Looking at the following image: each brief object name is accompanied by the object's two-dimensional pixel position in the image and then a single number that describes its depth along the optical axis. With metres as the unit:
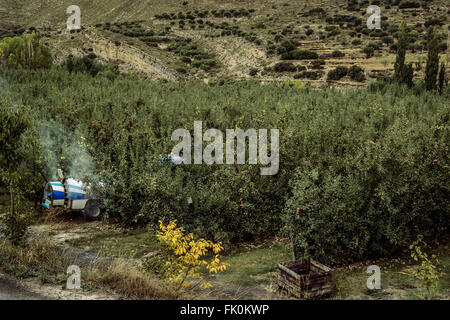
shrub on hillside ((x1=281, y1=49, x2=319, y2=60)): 58.38
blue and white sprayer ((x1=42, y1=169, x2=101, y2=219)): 12.94
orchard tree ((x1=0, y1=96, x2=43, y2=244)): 9.38
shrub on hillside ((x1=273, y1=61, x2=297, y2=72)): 54.91
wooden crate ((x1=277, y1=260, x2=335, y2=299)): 7.88
